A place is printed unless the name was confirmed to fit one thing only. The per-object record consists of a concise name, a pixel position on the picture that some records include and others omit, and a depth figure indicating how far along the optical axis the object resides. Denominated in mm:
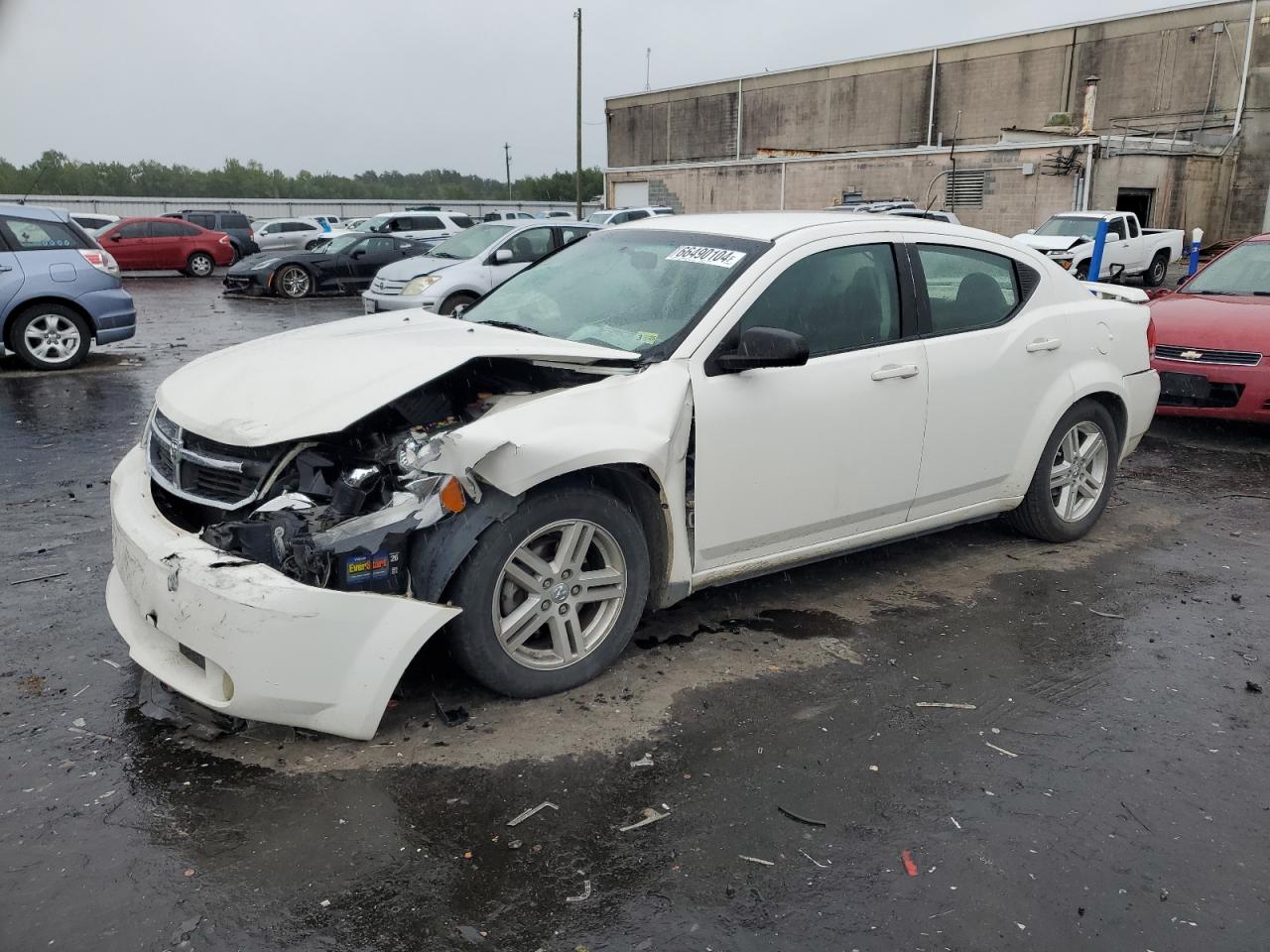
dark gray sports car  20328
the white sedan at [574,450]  3254
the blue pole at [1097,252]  14594
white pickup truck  20734
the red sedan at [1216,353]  7508
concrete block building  29172
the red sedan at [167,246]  25297
